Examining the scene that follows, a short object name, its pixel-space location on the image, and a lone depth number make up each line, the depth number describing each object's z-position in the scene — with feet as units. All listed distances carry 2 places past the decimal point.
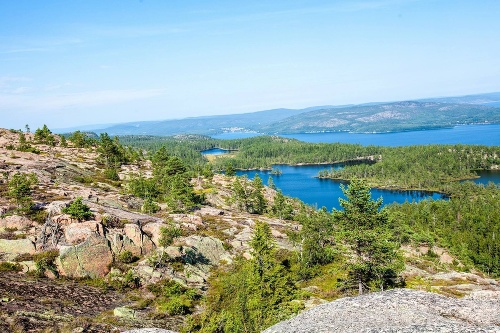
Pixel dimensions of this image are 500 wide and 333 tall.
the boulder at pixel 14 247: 109.91
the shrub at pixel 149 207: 200.44
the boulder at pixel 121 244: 125.94
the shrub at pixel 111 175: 296.30
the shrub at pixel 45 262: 103.74
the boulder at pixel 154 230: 144.13
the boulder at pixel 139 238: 135.00
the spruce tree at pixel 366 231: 110.93
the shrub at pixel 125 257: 123.13
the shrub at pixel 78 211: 128.26
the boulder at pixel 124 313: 88.85
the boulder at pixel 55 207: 131.07
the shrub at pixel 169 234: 136.26
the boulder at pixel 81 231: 118.62
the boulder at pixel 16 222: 123.13
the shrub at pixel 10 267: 102.73
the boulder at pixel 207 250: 146.30
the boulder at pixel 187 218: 186.54
